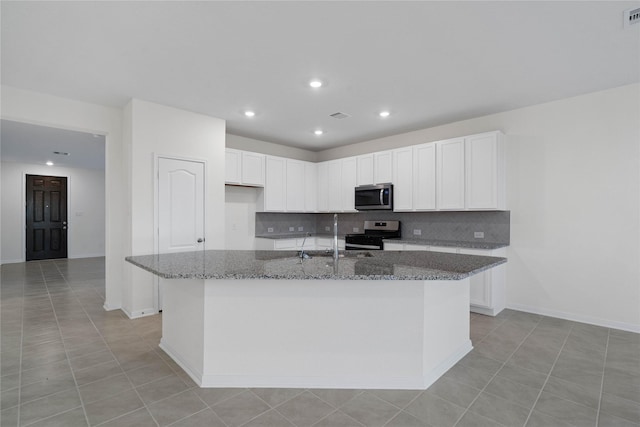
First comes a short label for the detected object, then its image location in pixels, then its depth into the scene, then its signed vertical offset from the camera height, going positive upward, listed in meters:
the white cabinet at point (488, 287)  3.76 -0.91
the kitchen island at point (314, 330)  2.18 -0.82
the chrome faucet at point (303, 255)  2.60 -0.36
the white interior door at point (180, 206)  3.93 +0.09
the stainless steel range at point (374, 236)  4.84 -0.37
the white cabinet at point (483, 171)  3.93 +0.54
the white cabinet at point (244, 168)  4.87 +0.73
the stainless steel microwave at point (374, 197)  4.90 +0.26
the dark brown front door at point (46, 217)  8.15 -0.11
